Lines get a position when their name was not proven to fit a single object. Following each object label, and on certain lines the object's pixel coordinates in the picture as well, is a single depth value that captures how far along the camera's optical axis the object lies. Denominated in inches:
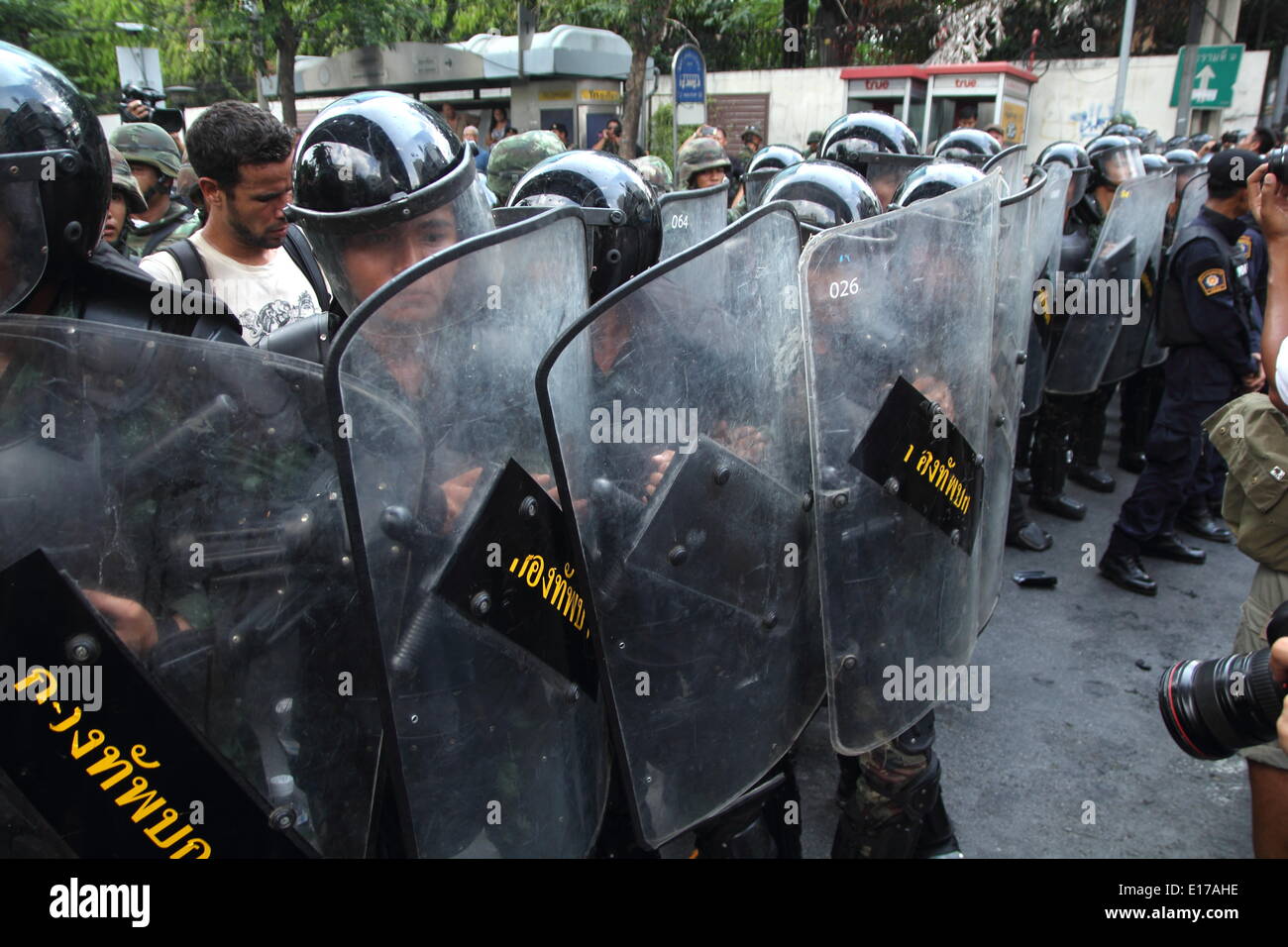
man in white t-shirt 99.9
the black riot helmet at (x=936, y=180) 116.0
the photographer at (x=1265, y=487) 87.7
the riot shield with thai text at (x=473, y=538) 44.6
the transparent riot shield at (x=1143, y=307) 209.2
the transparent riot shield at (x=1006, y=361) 85.4
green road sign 570.9
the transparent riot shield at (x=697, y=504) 53.0
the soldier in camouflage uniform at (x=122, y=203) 126.0
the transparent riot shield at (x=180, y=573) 43.3
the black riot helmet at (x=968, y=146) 222.6
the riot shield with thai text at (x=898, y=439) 63.4
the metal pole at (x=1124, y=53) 508.4
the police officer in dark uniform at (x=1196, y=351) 167.5
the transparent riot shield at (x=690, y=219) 134.7
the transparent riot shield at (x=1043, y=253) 158.9
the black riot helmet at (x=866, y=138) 179.3
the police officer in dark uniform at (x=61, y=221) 55.1
